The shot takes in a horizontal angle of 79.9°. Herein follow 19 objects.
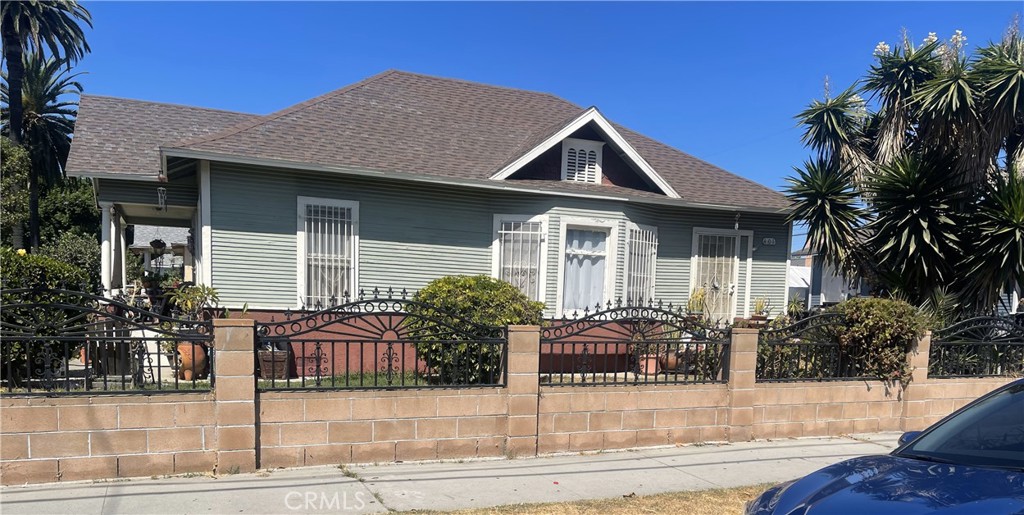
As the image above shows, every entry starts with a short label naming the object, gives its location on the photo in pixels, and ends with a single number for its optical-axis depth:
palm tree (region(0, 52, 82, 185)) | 24.55
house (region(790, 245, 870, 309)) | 25.06
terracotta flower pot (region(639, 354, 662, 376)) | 6.80
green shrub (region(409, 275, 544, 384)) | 6.22
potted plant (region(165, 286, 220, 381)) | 8.73
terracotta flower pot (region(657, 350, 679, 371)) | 7.44
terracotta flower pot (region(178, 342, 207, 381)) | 7.25
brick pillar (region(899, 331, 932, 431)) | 7.96
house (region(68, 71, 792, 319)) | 9.64
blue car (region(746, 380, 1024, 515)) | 2.95
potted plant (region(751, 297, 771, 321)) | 12.57
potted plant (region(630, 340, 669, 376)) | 6.81
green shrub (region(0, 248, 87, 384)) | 5.11
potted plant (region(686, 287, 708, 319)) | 11.98
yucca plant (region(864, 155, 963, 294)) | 9.78
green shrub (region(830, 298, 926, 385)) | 7.70
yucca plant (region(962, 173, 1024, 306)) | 9.12
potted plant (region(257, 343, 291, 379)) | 8.02
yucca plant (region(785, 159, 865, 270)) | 11.02
